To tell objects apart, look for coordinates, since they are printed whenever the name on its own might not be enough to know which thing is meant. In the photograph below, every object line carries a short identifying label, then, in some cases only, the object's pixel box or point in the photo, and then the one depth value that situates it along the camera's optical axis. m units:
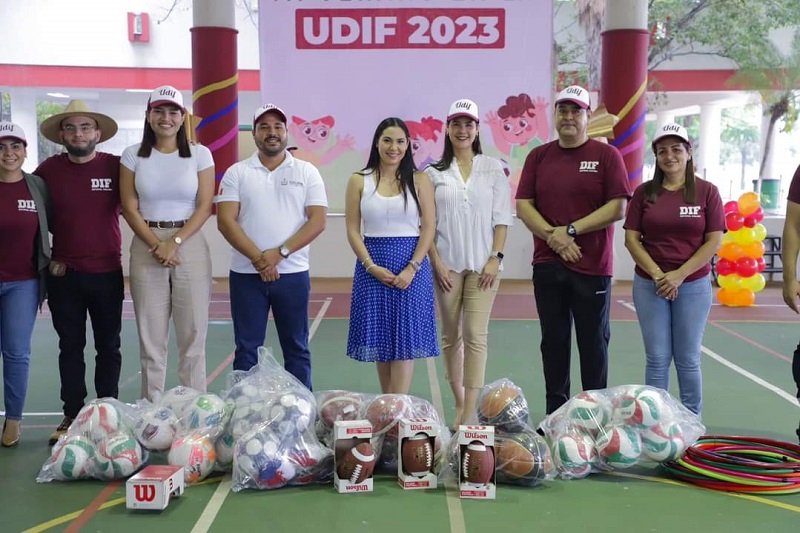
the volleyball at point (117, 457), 4.27
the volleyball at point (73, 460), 4.24
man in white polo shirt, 4.92
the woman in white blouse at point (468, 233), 5.01
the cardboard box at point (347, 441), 4.17
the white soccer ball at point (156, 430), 4.44
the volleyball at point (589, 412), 4.44
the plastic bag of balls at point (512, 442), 4.26
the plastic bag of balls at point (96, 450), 4.26
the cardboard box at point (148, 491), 3.87
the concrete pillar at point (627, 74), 11.25
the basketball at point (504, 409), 4.48
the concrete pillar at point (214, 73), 11.29
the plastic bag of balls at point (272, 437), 4.19
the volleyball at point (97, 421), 4.37
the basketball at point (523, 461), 4.25
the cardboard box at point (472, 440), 4.11
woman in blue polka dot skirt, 4.84
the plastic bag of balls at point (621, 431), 4.34
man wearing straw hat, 4.88
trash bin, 18.16
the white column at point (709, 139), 24.63
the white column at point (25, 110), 19.58
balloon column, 10.12
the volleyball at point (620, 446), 4.35
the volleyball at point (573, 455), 4.34
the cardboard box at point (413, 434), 4.23
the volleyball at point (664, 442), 4.33
